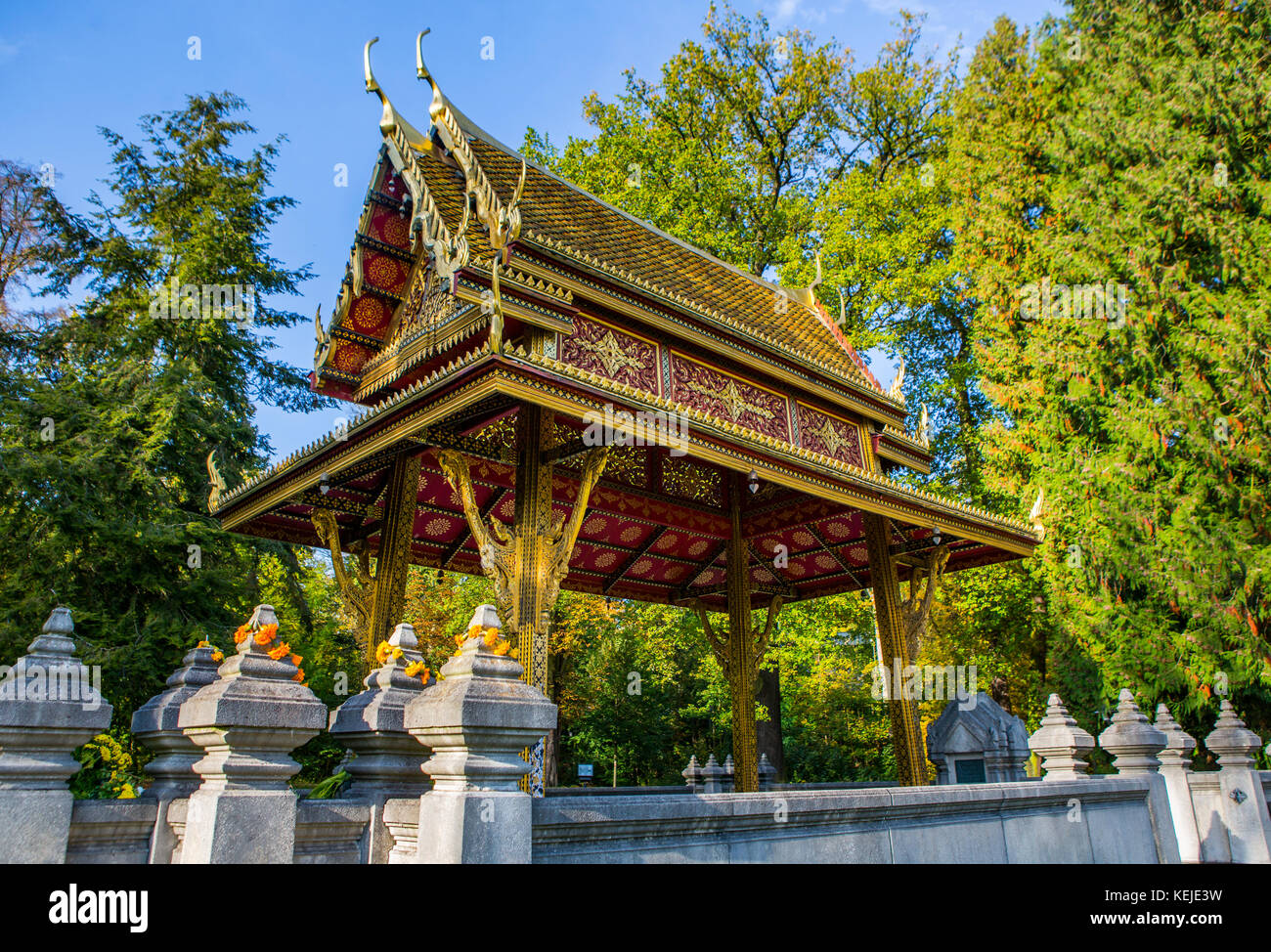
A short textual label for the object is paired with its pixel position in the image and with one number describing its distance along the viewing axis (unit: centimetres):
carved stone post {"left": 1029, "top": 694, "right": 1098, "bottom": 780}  862
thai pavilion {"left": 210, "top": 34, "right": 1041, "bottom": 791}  782
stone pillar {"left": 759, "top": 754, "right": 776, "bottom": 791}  1639
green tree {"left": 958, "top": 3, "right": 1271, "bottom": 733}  1289
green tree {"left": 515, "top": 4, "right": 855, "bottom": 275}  2441
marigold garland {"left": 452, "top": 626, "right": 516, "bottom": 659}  434
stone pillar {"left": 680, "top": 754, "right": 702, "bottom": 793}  1725
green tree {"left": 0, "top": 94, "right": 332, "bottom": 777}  1408
